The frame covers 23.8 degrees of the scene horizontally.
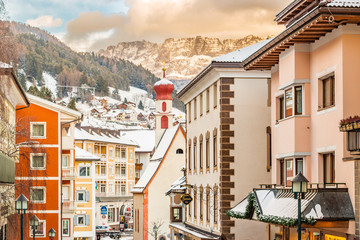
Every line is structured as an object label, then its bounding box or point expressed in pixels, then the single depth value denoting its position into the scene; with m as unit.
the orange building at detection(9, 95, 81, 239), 64.31
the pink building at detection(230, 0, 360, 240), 24.30
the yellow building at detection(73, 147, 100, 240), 98.31
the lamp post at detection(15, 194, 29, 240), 33.97
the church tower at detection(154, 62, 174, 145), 100.75
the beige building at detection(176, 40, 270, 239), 41.66
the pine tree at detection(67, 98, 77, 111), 161.66
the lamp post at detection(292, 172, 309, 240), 23.83
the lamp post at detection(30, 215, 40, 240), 43.23
